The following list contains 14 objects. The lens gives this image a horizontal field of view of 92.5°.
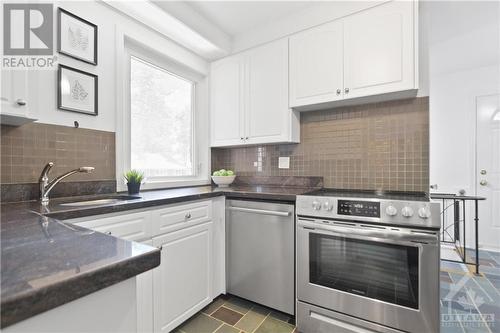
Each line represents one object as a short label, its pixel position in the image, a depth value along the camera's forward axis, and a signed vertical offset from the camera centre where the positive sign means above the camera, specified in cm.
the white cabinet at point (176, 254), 136 -65
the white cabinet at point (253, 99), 219 +65
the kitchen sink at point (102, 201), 140 -23
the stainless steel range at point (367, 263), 135 -61
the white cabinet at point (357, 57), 166 +83
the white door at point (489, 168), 323 -5
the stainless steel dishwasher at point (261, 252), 176 -68
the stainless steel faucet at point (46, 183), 134 -10
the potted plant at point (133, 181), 176 -12
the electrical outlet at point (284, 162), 244 +3
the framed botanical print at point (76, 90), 151 +50
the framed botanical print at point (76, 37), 150 +85
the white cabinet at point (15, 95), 106 +32
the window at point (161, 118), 192 +44
